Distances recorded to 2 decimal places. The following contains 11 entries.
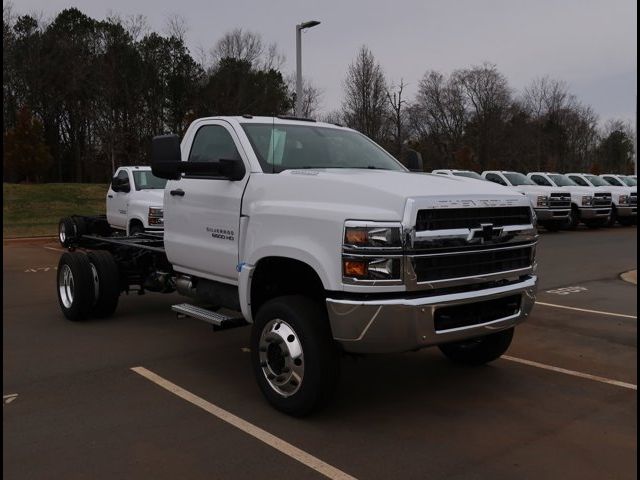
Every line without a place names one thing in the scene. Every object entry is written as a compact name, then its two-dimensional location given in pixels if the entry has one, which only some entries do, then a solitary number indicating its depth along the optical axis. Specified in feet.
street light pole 61.16
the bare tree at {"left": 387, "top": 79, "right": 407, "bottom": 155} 118.88
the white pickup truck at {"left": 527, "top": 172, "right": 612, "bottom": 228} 73.82
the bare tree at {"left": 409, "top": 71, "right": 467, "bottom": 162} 217.97
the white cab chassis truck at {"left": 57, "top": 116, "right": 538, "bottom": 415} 13.05
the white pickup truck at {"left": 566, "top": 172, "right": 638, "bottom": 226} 78.84
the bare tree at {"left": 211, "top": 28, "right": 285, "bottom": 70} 130.31
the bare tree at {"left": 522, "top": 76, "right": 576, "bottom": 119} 223.71
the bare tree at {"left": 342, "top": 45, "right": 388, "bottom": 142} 107.04
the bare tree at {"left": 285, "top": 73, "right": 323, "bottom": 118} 126.73
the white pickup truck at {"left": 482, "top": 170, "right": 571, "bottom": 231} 69.31
